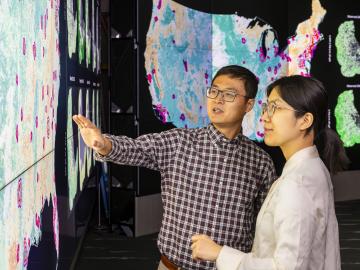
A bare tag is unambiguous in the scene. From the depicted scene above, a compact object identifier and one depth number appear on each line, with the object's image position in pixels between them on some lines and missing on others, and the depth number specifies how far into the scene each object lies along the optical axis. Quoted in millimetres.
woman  1440
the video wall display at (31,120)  1874
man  2346
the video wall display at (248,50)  6805
